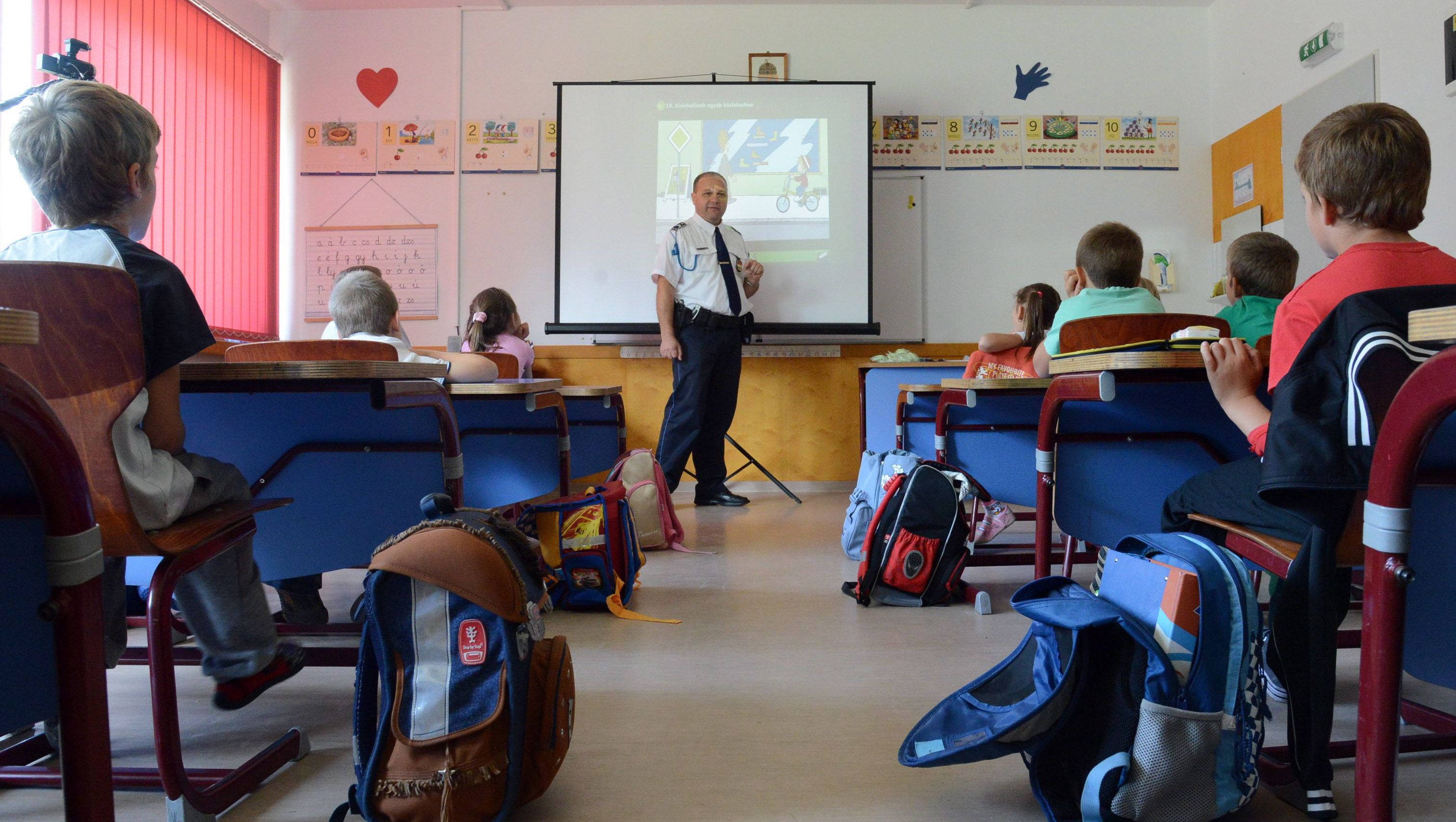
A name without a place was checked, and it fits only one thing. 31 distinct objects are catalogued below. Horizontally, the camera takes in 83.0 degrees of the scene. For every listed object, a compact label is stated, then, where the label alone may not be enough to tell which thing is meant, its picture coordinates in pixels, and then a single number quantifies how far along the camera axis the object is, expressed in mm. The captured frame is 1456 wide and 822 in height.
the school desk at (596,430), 3393
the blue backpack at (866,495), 2590
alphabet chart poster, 4781
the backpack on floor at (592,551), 2135
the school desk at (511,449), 2453
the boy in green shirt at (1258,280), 2002
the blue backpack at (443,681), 999
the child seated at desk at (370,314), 2258
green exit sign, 3646
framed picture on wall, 4727
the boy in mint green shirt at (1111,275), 2105
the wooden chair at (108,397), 923
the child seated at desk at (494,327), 3717
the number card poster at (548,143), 4770
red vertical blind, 3607
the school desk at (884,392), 3688
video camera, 2932
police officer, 4000
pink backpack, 2957
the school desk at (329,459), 1609
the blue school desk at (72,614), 718
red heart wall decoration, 4801
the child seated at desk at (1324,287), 1030
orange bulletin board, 4121
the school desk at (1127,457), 1761
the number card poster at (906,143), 4766
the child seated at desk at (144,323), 1095
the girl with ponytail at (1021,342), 2887
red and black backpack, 2148
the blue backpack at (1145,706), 980
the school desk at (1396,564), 783
